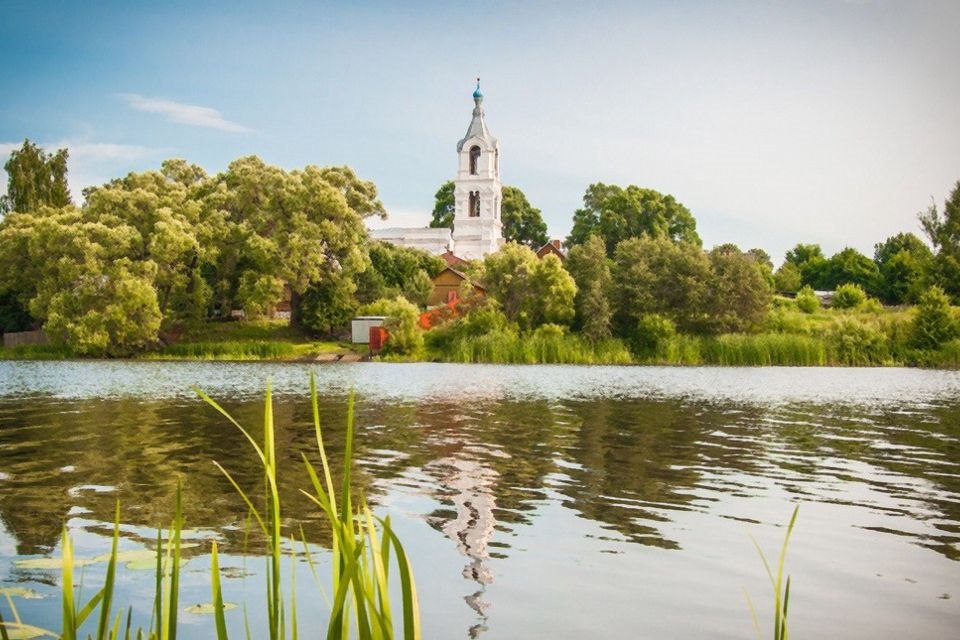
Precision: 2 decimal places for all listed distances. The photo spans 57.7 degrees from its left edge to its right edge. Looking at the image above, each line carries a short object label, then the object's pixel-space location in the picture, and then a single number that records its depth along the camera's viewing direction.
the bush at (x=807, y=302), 66.19
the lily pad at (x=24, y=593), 5.67
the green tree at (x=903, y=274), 77.31
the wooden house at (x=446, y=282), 79.31
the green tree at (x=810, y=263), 104.62
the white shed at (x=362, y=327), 57.50
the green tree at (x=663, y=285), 56.75
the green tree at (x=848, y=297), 70.50
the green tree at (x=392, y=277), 63.41
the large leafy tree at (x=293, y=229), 54.66
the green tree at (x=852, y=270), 94.38
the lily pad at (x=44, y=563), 6.46
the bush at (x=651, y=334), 53.38
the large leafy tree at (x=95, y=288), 49.41
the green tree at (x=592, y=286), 54.62
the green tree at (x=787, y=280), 95.25
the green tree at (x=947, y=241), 68.75
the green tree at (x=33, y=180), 66.75
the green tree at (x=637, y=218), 94.38
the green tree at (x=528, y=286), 55.06
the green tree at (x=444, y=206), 122.62
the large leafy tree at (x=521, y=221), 115.69
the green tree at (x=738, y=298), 55.78
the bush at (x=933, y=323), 48.91
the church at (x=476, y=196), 106.88
